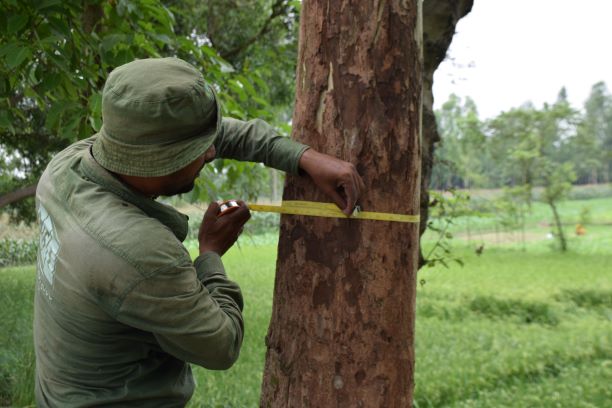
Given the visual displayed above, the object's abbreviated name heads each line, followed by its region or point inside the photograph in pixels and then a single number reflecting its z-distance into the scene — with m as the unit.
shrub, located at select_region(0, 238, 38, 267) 9.64
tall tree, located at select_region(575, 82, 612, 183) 44.12
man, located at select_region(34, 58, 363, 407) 1.24
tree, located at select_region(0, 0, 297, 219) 2.42
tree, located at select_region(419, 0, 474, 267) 3.83
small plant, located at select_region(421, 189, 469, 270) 4.61
